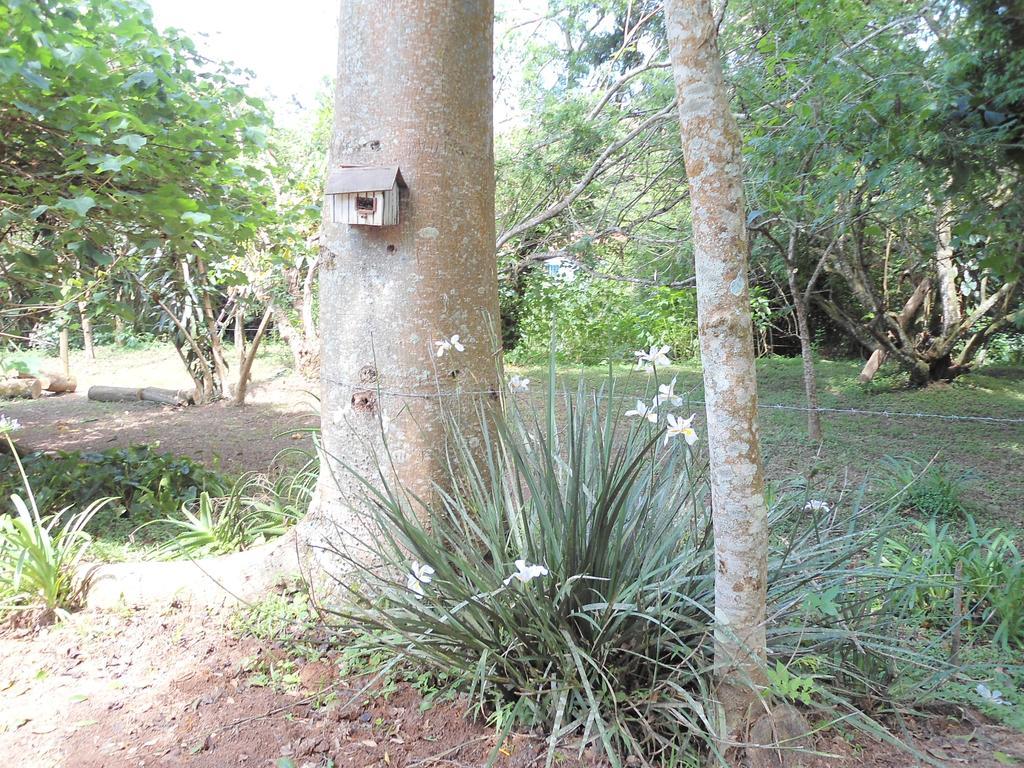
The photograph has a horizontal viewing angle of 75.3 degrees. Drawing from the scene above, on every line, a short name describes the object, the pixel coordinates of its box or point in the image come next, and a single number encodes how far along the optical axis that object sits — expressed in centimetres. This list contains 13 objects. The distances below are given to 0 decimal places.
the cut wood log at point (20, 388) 929
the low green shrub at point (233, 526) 309
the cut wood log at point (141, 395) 853
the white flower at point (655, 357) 186
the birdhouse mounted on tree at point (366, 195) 213
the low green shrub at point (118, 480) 379
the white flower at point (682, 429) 160
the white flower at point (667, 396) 182
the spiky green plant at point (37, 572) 241
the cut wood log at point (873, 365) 780
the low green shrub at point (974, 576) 228
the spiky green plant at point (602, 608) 158
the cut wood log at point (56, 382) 975
